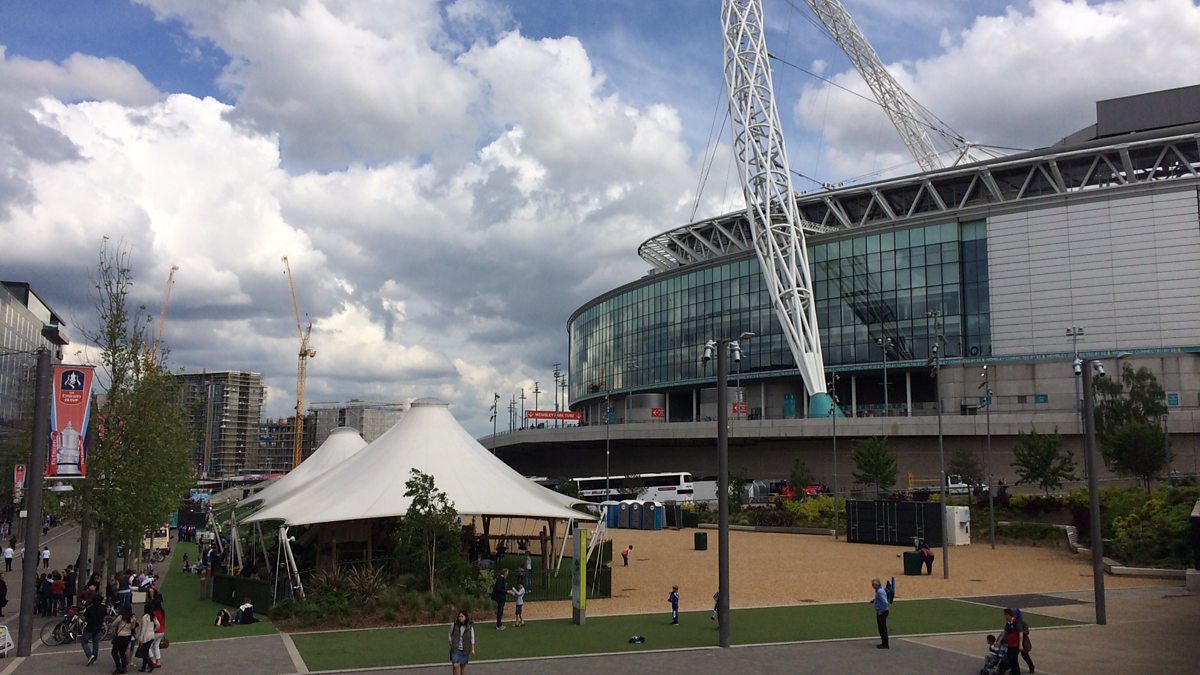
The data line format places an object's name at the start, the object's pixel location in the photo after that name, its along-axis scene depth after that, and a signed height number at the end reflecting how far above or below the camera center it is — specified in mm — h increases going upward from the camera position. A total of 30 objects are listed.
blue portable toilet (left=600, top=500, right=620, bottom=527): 60312 -3934
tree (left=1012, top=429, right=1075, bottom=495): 51156 -124
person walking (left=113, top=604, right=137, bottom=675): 17203 -3597
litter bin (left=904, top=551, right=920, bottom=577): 33719 -4016
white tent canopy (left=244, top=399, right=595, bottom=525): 26250 -854
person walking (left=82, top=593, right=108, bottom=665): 18078 -3465
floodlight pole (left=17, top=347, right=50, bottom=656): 19266 -1048
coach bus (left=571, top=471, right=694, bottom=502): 71000 -2660
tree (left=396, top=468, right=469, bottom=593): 25031 -2238
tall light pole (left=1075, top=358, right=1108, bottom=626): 22250 -1052
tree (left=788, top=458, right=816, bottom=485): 65312 -1500
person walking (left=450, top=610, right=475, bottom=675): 15430 -3232
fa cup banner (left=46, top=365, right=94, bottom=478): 20547 +729
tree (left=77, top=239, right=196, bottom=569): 27188 +372
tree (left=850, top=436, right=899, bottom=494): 58906 -506
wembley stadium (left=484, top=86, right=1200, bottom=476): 76438 +14691
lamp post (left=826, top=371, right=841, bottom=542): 78219 +6772
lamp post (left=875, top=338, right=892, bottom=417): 87162 +11026
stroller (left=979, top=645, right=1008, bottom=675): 15953 -3649
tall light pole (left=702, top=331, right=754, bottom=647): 19594 -1552
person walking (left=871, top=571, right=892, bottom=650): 19141 -3202
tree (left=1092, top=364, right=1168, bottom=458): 53438 +3287
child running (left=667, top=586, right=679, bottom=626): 22844 -3754
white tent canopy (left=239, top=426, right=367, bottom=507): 38656 -308
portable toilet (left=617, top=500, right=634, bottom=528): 59406 -3827
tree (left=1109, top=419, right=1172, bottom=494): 47406 +487
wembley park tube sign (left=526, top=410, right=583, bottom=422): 113312 +5243
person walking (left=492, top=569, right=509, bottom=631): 22531 -3468
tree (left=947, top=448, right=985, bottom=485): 60031 -658
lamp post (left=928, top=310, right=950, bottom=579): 31438 -3526
